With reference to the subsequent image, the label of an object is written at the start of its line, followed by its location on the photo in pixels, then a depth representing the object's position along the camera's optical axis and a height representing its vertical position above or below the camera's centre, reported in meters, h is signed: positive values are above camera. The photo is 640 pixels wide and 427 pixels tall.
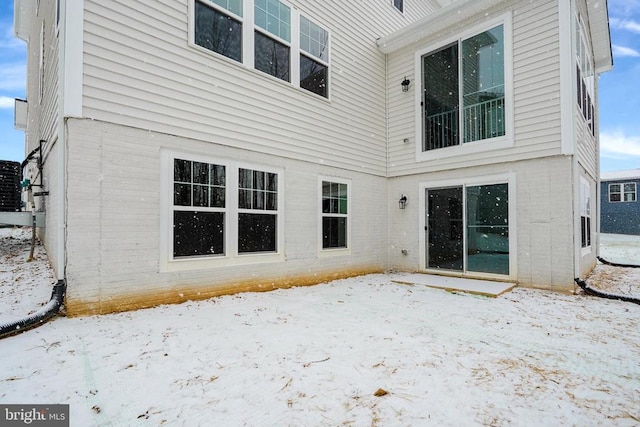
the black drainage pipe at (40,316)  3.09 -1.01
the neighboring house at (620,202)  19.59 +1.09
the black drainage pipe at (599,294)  4.80 -1.17
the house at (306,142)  4.02 +1.36
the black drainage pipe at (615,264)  8.12 -1.16
